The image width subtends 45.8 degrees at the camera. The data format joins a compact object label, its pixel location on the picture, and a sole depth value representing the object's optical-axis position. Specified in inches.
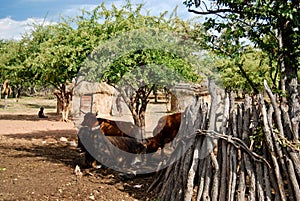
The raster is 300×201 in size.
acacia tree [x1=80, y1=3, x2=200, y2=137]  303.3
